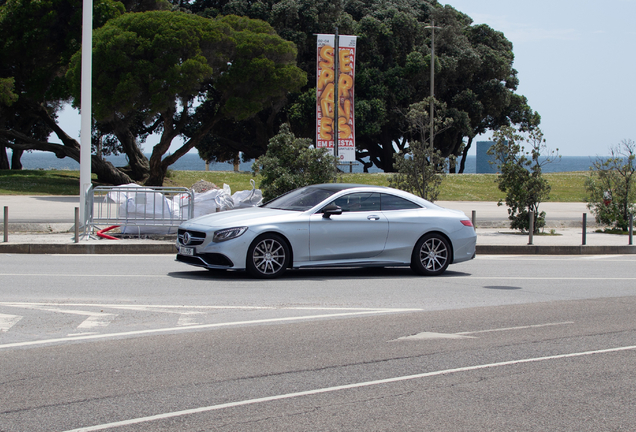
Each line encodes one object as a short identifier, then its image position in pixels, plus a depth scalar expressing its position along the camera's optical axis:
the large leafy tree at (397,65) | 45.69
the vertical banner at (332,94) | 34.06
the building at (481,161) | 70.19
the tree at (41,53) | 37.25
